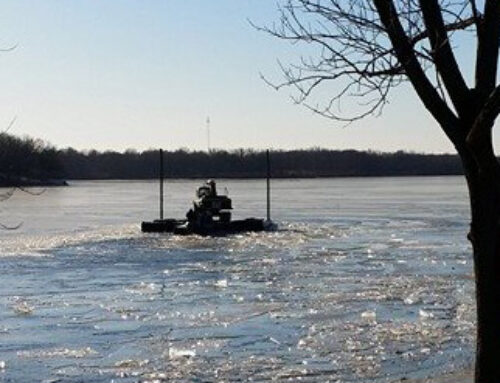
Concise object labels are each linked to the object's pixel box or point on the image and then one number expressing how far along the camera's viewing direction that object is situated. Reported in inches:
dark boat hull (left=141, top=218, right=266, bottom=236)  2193.4
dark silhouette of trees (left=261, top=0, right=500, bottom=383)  363.4
